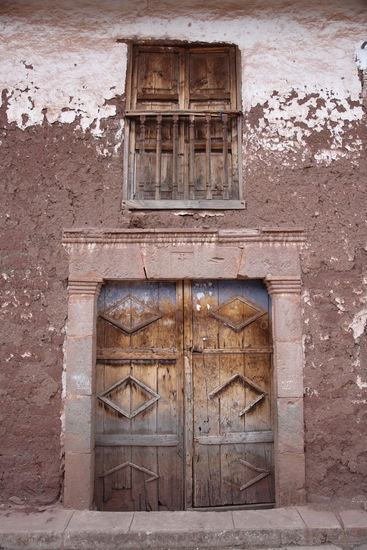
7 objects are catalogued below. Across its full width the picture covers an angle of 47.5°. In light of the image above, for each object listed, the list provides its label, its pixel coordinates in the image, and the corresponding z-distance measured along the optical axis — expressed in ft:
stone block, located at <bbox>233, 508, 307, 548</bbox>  9.79
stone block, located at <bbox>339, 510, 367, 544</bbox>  9.80
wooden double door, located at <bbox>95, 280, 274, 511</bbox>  11.51
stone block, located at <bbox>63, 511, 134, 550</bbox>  9.68
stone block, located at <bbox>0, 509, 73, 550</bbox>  9.63
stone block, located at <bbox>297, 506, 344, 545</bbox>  9.82
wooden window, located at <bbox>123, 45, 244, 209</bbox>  12.07
